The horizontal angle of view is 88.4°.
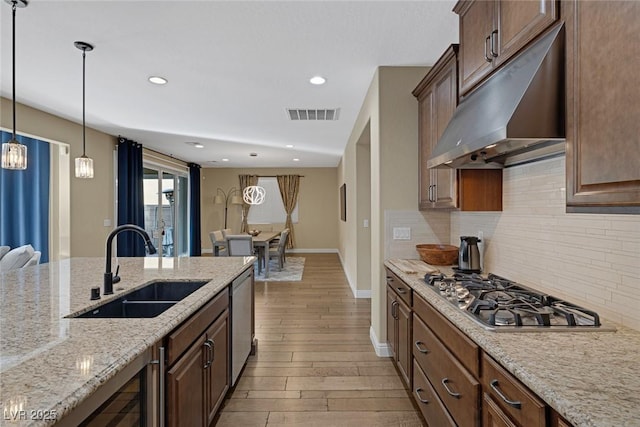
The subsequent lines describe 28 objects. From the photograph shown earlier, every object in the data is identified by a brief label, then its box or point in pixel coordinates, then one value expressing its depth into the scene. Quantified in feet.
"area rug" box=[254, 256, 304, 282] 20.08
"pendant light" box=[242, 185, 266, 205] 31.94
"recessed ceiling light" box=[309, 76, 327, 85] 10.57
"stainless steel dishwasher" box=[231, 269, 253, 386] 7.48
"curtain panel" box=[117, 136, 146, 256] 19.24
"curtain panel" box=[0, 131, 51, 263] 14.05
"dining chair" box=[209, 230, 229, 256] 19.98
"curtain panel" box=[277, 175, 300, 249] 32.71
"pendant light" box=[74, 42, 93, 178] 10.49
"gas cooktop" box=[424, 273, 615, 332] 4.12
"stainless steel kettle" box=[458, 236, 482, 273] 7.65
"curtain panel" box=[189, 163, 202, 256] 30.27
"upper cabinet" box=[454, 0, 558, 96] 4.26
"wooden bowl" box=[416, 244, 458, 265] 8.59
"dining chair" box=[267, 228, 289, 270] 22.35
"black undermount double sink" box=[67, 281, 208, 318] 5.29
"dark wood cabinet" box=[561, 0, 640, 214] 2.92
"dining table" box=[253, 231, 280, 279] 20.56
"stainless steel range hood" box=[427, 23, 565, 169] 4.01
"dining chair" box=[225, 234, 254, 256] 18.99
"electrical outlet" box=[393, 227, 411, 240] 9.78
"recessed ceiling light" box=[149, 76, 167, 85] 10.55
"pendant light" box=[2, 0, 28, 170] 7.42
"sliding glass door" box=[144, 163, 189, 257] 24.23
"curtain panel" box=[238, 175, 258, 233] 32.58
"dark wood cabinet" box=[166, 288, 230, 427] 4.41
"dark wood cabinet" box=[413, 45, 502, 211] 7.29
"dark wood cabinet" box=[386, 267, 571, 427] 3.23
